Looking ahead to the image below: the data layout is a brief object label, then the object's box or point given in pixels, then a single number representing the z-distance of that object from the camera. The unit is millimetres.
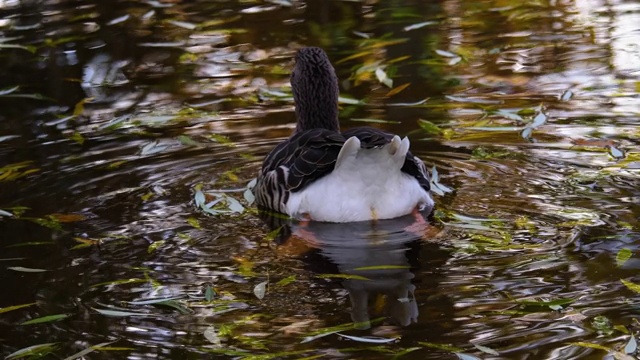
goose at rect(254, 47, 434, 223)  15664
